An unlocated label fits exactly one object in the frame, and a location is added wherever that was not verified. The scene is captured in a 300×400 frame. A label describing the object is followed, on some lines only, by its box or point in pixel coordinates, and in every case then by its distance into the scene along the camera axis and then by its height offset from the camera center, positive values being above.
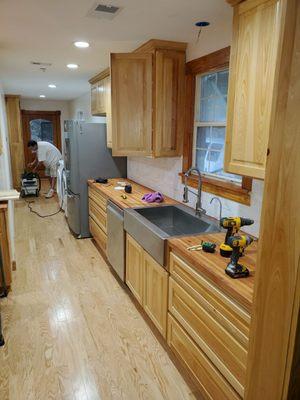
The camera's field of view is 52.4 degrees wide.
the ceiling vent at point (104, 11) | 1.99 +0.81
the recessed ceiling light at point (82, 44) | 2.84 +0.82
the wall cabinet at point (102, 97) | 4.05 +0.52
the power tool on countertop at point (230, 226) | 1.70 -0.50
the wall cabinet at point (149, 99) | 2.78 +0.32
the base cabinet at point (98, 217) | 3.70 -1.08
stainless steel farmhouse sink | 2.13 -0.74
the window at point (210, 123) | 2.56 +0.10
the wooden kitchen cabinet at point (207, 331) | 1.40 -1.02
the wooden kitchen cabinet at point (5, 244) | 2.82 -1.05
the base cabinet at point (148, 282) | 2.15 -1.15
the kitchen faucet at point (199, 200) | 2.44 -0.52
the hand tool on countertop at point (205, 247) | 1.80 -0.66
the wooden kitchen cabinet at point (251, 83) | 1.53 +0.27
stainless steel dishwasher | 2.93 -1.05
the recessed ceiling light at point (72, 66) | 3.83 +0.83
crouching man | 7.22 -0.56
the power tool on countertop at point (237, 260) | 1.49 -0.62
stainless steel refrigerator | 4.19 -0.43
